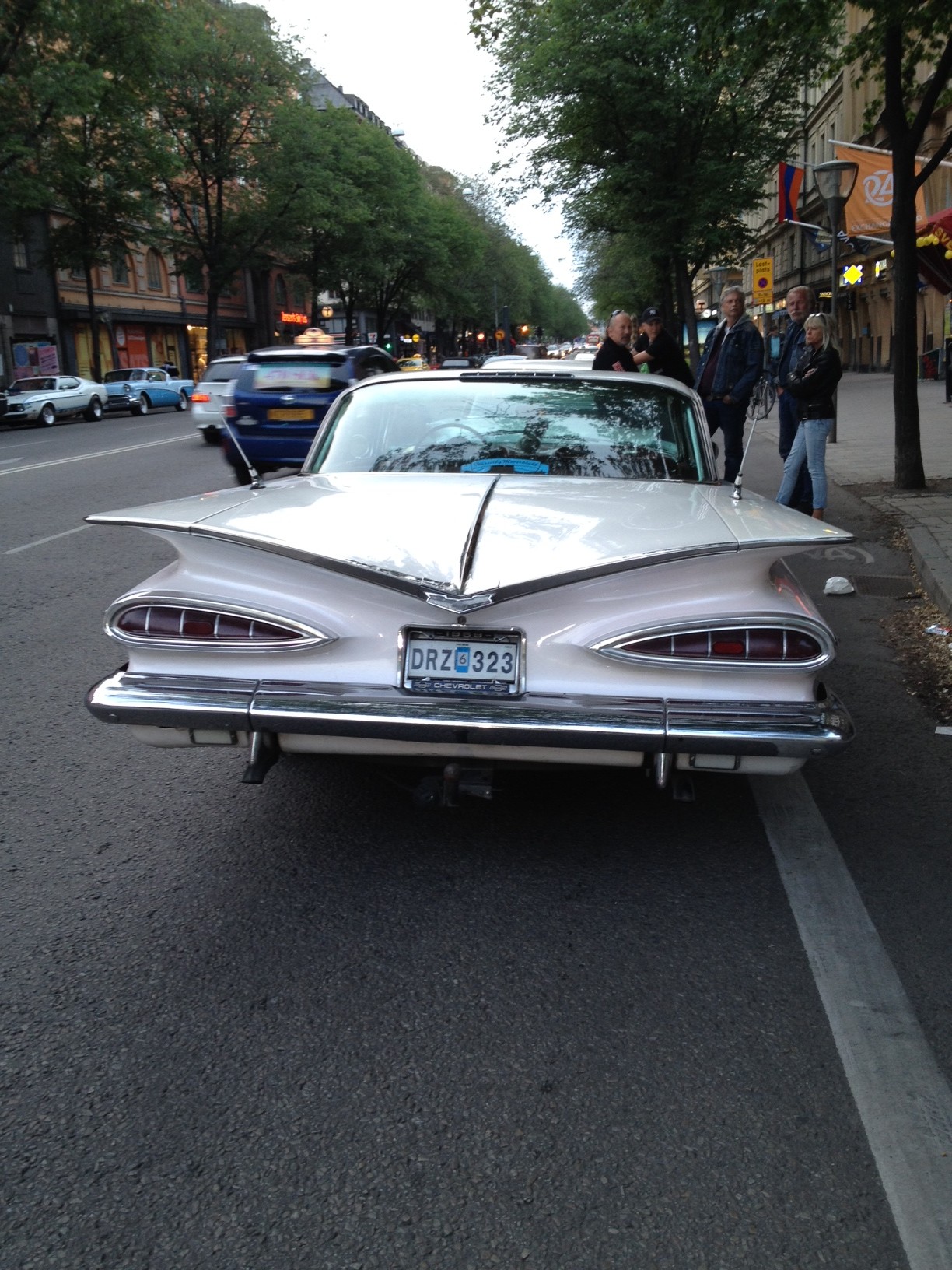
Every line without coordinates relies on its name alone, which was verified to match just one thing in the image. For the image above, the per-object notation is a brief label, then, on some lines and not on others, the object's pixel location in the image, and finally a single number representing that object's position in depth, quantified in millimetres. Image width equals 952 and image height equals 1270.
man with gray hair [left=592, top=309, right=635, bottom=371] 10484
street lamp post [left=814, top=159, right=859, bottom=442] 16469
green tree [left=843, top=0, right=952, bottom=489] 11820
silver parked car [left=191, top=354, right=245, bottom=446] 20922
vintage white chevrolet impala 3129
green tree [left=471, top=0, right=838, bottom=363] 27906
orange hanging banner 17688
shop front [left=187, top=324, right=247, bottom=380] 61594
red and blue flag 24688
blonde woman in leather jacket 9555
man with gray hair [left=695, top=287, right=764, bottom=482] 10742
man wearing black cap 10875
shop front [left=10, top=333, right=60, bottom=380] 44250
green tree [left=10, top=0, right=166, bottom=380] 34562
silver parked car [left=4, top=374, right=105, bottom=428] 33562
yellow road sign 24781
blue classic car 40531
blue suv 13742
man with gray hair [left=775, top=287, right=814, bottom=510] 10492
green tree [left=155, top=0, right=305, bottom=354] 48656
